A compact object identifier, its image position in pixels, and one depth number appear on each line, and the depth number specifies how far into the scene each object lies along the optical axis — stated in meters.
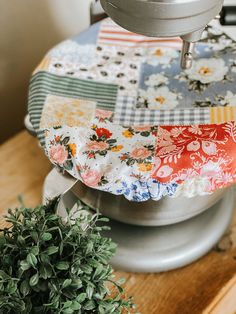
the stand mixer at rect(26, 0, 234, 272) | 0.51
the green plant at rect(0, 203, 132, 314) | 0.51
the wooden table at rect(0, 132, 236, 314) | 0.66
